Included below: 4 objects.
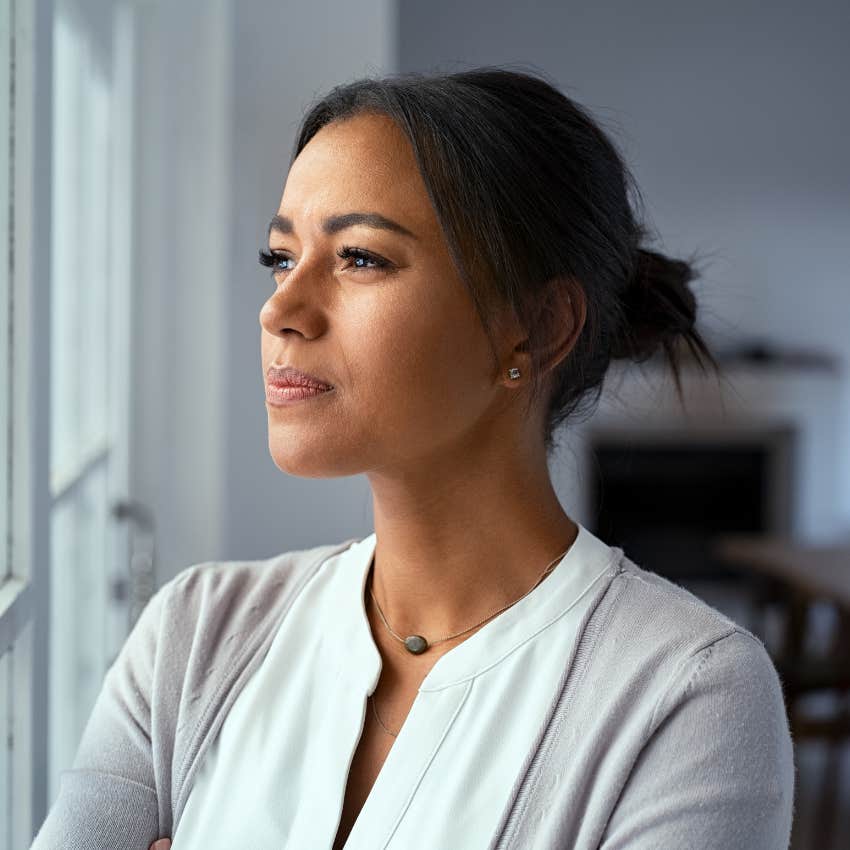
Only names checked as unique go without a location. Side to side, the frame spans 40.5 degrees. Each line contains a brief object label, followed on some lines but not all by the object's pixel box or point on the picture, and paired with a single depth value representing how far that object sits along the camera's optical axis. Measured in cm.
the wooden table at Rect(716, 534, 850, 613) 334
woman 99
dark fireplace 624
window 124
